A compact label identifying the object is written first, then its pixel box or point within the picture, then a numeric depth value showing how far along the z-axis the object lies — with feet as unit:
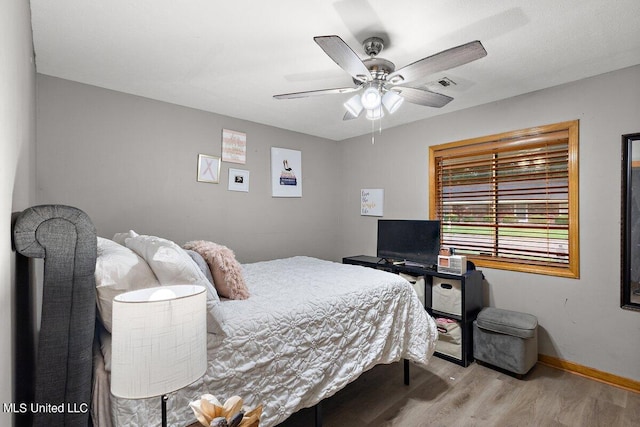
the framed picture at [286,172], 13.12
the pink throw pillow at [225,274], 6.34
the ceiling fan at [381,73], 5.31
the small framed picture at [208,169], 11.04
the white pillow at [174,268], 4.62
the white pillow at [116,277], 4.13
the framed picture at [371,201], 13.76
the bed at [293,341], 4.31
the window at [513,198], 9.29
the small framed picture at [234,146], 11.65
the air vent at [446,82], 8.63
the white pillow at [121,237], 7.13
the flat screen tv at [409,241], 10.80
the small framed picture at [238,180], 11.86
